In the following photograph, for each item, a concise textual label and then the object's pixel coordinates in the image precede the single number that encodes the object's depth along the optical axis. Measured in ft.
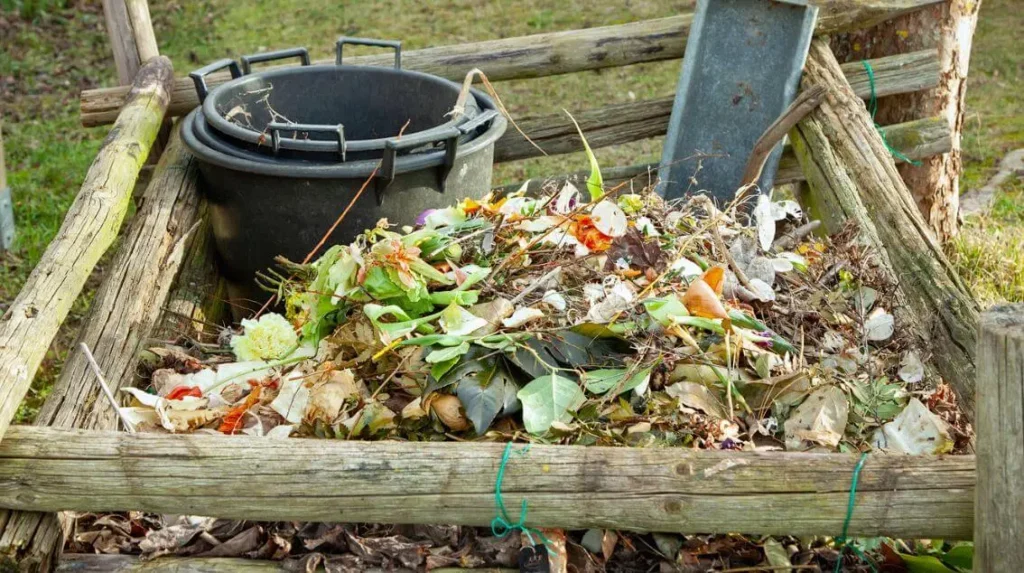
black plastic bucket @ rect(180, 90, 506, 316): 10.31
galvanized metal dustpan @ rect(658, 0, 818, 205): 13.66
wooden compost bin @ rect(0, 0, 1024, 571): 6.56
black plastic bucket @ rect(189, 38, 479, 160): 12.04
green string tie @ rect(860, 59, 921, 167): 13.69
